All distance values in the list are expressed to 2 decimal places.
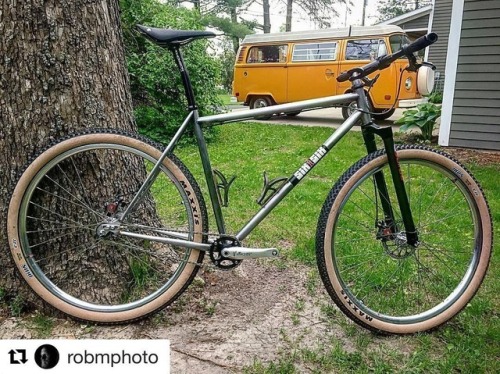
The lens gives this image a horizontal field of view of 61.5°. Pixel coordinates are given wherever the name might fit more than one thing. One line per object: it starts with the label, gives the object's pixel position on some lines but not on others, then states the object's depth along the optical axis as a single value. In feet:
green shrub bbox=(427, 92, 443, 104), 29.17
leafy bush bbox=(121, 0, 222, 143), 19.20
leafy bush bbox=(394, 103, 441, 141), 19.31
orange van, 26.40
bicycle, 5.29
